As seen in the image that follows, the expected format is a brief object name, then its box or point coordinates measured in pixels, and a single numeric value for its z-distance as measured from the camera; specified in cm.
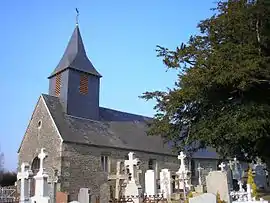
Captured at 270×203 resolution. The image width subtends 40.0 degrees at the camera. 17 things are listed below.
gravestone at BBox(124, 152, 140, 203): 1744
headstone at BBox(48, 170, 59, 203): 2138
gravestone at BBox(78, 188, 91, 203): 1652
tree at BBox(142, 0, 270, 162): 1605
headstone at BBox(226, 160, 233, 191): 2991
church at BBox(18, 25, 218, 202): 2633
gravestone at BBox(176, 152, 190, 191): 2081
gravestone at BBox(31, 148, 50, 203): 1370
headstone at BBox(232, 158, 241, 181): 2742
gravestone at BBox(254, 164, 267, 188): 2519
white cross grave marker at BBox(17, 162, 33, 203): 1476
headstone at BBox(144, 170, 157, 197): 2046
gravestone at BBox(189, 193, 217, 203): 887
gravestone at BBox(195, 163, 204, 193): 1913
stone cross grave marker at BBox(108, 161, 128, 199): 2561
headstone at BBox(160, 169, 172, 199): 2169
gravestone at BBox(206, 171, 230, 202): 1273
